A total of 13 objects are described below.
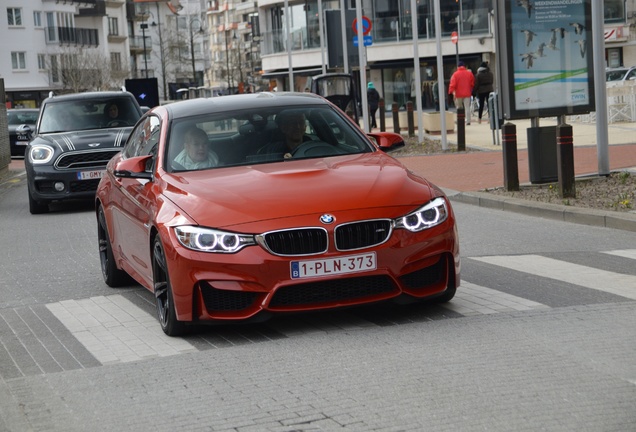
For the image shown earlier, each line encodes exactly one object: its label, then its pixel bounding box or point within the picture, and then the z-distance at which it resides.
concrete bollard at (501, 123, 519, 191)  17.19
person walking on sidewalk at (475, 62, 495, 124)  38.91
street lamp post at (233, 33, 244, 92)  138.12
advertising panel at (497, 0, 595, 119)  18.27
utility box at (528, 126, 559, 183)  17.78
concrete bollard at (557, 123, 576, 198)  15.41
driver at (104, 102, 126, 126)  20.06
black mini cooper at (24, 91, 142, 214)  18.83
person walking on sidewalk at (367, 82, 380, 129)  44.06
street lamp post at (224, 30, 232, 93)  128.91
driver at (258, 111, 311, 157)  9.00
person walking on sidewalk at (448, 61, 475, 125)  37.91
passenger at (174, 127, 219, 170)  8.84
